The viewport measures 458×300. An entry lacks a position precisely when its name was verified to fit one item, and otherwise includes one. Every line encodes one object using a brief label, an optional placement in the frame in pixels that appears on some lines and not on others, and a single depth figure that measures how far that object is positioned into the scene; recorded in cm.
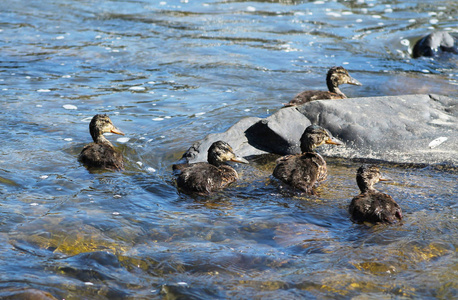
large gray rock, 1531
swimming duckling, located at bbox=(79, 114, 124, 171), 1427
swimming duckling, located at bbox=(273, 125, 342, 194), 1288
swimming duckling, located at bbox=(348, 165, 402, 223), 1105
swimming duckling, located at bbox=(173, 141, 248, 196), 1275
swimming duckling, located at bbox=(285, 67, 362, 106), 1842
